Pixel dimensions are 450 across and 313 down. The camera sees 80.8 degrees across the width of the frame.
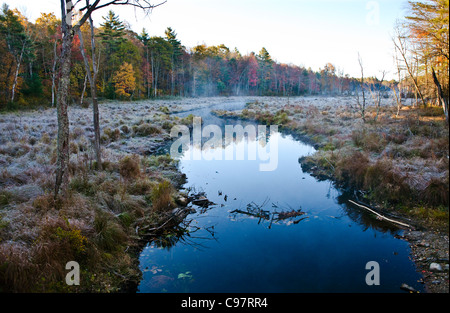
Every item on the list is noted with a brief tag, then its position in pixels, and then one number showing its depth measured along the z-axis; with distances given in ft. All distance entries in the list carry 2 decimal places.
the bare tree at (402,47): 64.08
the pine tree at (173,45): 198.59
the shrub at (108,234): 19.52
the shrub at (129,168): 32.80
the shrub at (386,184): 26.99
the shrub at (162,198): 26.99
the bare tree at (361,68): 62.73
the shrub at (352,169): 33.99
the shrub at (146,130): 65.93
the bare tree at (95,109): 29.96
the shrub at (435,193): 22.33
